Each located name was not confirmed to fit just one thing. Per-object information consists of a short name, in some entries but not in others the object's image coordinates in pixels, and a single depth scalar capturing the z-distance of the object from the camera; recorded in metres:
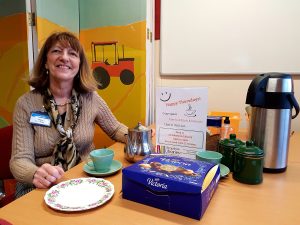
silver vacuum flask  0.87
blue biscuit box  0.62
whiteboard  1.74
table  0.61
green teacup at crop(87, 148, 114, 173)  0.87
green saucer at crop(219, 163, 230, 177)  0.84
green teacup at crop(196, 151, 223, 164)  0.84
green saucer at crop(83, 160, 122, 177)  0.87
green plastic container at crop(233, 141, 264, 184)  0.79
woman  1.13
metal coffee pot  0.97
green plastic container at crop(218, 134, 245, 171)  0.90
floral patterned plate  0.67
